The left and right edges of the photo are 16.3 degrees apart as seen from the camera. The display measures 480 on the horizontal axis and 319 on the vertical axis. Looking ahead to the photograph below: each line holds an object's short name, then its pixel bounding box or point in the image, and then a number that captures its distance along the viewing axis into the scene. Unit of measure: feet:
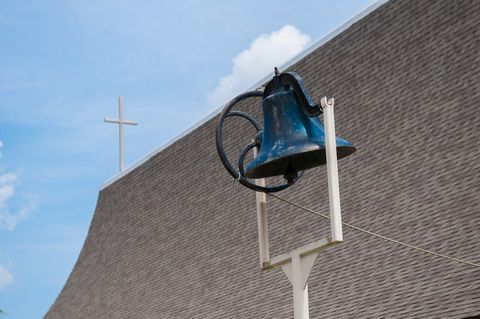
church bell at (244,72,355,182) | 41.21
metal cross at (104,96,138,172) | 147.09
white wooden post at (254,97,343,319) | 38.81
